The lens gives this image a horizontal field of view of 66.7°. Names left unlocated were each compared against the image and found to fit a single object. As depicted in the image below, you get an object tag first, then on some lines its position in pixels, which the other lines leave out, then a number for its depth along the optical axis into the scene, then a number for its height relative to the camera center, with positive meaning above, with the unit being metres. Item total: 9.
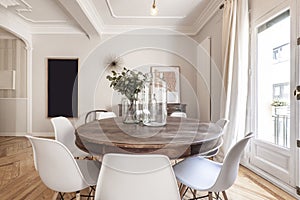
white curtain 3.26 +0.46
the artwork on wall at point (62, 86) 5.73 +0.35
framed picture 5.71 +0.60
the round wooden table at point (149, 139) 1.28 -0.24
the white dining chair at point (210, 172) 1.41 -0.54
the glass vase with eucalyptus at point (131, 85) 2.15 +0.14
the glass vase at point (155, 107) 2.04 -0.07
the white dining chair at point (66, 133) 2.31 -0.36
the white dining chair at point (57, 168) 1.37 -0.43
